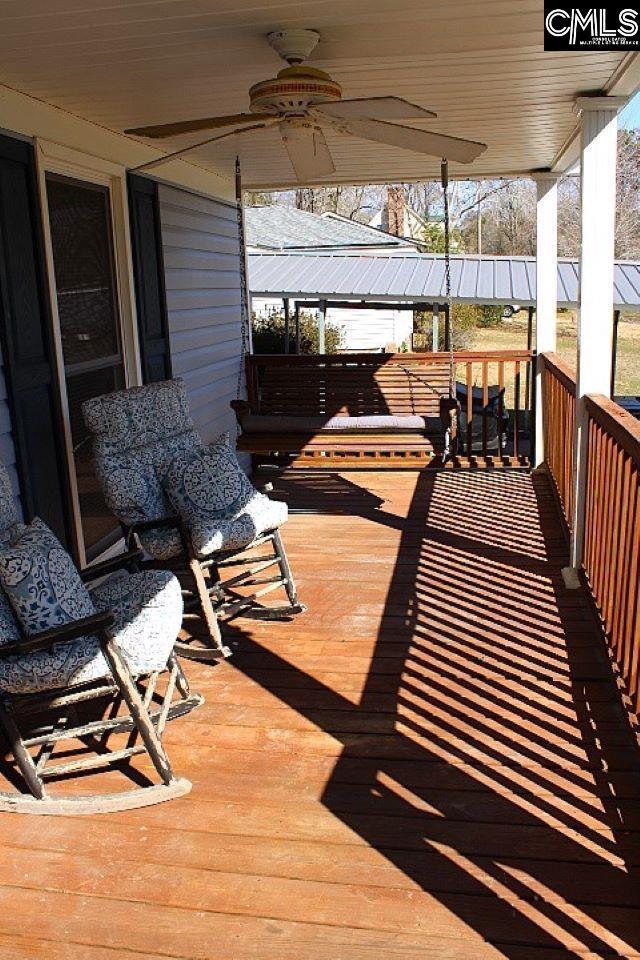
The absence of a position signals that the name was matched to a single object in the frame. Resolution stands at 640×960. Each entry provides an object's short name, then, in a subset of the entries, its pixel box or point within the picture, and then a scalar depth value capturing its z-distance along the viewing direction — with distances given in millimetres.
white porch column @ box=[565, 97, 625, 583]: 3721
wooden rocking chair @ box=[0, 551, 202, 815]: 2432
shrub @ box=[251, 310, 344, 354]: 13141
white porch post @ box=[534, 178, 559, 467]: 6008
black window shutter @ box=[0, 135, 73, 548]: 3482
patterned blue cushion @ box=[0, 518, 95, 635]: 2398
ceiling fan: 2869
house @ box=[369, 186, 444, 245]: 24078
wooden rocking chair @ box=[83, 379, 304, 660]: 3516
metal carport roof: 8078
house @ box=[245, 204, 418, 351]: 14109
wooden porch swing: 5387
